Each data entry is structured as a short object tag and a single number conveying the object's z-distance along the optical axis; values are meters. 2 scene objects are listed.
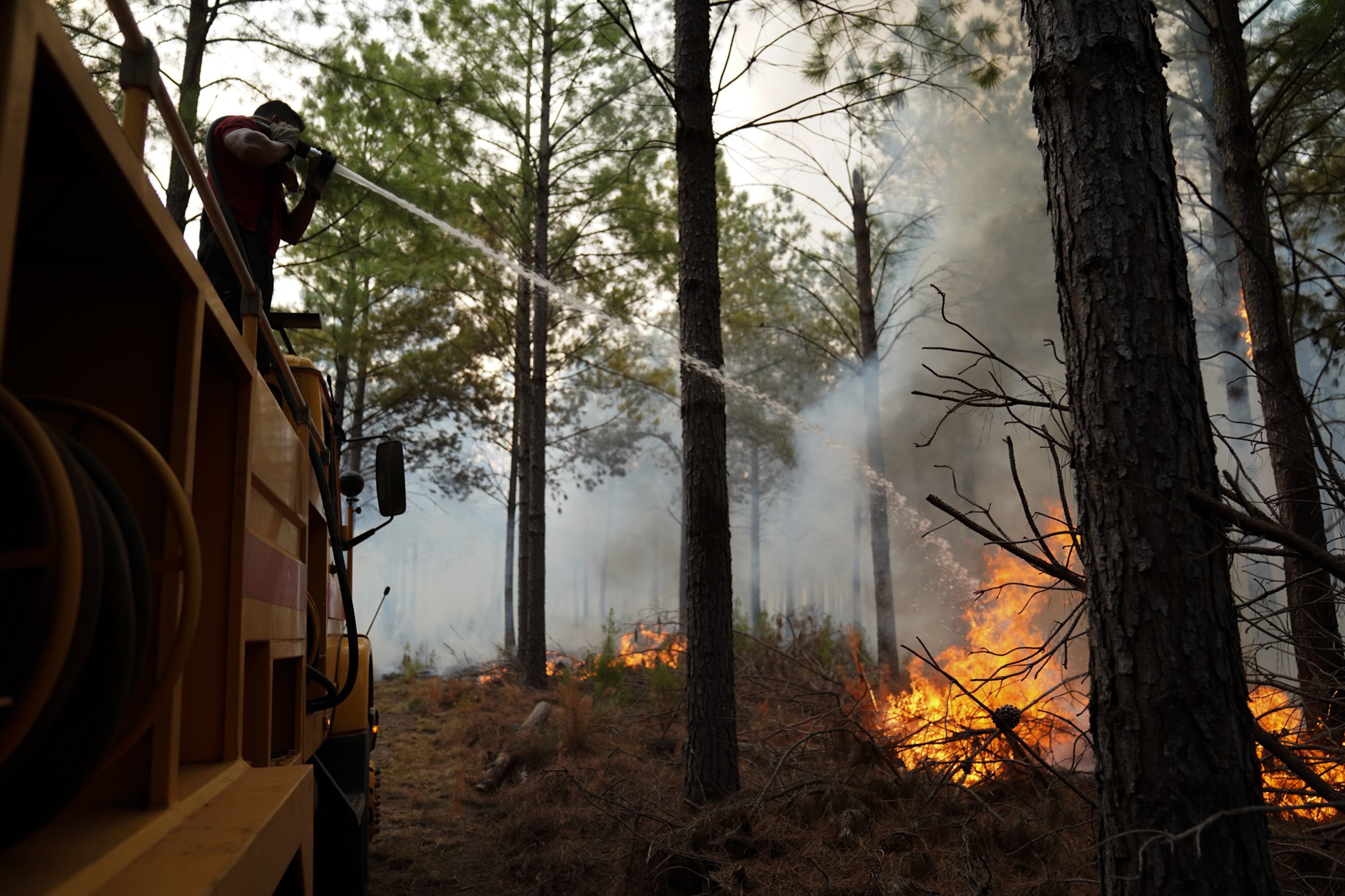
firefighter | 3.72
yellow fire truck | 1.19
